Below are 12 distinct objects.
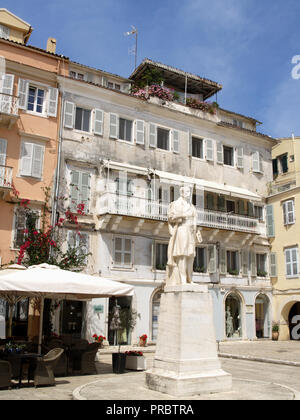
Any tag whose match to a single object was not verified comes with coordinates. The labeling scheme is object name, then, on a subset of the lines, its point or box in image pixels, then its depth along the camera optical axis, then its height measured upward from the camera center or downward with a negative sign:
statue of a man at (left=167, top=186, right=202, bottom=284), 8.98 +1.48
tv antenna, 26.33 +16.39
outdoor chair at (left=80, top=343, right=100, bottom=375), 11.17 -1.25
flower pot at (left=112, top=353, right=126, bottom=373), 11.20 -1.29
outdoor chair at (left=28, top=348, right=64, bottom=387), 9.09 -1.23
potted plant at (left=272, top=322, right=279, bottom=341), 24.31 -1.04
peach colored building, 18.14 +7.77
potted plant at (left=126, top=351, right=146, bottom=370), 11.77 -1.31
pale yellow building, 24.42 +3.53
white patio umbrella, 9.45 +0.61
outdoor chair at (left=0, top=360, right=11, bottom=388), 8.84 -1.28
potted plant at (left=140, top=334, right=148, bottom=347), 19.81 -1.27
